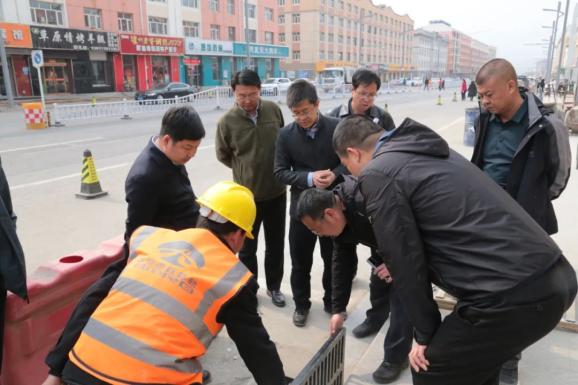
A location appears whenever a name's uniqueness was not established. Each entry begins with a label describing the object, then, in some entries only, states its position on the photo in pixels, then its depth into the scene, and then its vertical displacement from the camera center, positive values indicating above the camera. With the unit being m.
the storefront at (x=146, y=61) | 31.00 +0.88
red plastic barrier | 2.33 -1.19
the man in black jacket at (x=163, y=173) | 2.33 -0.48
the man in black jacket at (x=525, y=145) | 2.47 -0.40
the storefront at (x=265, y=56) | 40.19 +1.53
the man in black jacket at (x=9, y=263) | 2.03 -0.80
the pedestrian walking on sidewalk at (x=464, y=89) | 28.84 -1.13
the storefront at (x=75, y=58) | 27.01 +1.00
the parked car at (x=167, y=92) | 25.84 -0.98
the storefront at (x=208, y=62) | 35.49 +0.91
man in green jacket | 3.33 -0.57
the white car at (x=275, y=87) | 26.91 -0.85
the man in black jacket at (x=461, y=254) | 1.45 -0.57
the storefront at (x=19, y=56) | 24.83 +1.08
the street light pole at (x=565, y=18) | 26.42 +2.98
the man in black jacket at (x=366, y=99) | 3.47 -0.20
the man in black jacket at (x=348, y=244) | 2.21 -0.88
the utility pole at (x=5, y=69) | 17.86 +0.26
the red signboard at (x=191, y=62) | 35.19 +0.87
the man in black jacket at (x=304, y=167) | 3.00 -0.62
